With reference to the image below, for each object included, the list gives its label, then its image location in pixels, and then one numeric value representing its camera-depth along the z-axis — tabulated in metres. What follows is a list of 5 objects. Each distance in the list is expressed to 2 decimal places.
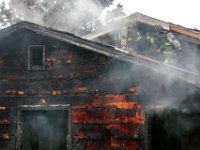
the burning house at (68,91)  8.72
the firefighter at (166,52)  11.98
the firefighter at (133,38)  13.08
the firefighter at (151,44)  12.52
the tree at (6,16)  34.38
